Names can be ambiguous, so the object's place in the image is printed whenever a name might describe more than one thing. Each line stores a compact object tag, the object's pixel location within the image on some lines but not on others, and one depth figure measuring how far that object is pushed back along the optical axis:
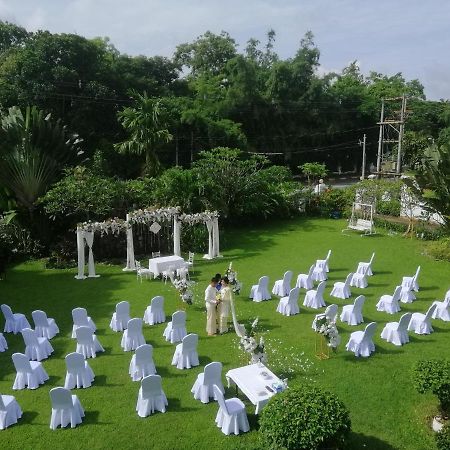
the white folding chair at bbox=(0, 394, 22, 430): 9.10
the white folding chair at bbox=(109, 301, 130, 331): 13.72
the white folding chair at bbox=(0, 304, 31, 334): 13.76
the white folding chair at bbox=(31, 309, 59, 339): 13.11
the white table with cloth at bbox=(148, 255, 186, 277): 18.88
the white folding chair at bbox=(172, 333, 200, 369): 11.20
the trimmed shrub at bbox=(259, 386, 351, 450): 6.73
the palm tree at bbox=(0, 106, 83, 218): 22.41
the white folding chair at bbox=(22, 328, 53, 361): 11.80
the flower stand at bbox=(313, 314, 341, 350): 11.23
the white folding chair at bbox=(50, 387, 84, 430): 8.85
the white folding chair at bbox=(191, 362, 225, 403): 9.57
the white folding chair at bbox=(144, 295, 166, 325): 14.18
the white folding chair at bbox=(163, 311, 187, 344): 12.72
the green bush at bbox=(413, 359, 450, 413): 8.27
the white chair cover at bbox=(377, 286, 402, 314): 14.91
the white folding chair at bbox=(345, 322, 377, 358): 11.64
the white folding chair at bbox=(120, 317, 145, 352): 12.33
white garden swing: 26.77
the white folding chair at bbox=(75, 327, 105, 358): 11.91
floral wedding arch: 19.42
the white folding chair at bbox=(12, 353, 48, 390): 10.30
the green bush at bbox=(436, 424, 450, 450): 7.40
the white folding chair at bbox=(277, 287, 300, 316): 14.78
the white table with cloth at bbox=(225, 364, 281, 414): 8.78
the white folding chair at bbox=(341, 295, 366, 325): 13.77
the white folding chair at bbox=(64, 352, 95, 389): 10.27
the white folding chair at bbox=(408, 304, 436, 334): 13.18
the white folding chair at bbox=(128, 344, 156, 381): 10.63
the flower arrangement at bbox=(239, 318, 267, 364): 9.92
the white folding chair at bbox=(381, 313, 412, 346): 12.47
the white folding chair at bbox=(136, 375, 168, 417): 9.23
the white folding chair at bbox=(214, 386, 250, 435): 8.71
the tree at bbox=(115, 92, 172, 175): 30.92
